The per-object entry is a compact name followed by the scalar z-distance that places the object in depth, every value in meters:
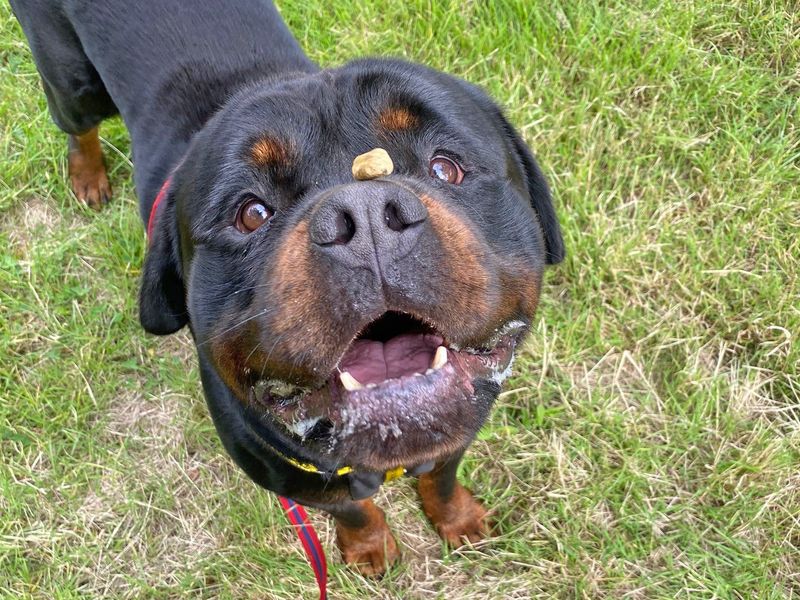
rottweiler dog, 0.30
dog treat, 0.35
